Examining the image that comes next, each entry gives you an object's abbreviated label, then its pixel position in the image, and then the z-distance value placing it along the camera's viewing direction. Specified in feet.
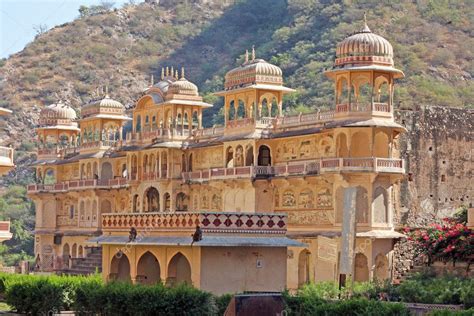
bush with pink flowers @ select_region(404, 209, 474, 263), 133.08
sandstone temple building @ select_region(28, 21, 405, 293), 105.91
